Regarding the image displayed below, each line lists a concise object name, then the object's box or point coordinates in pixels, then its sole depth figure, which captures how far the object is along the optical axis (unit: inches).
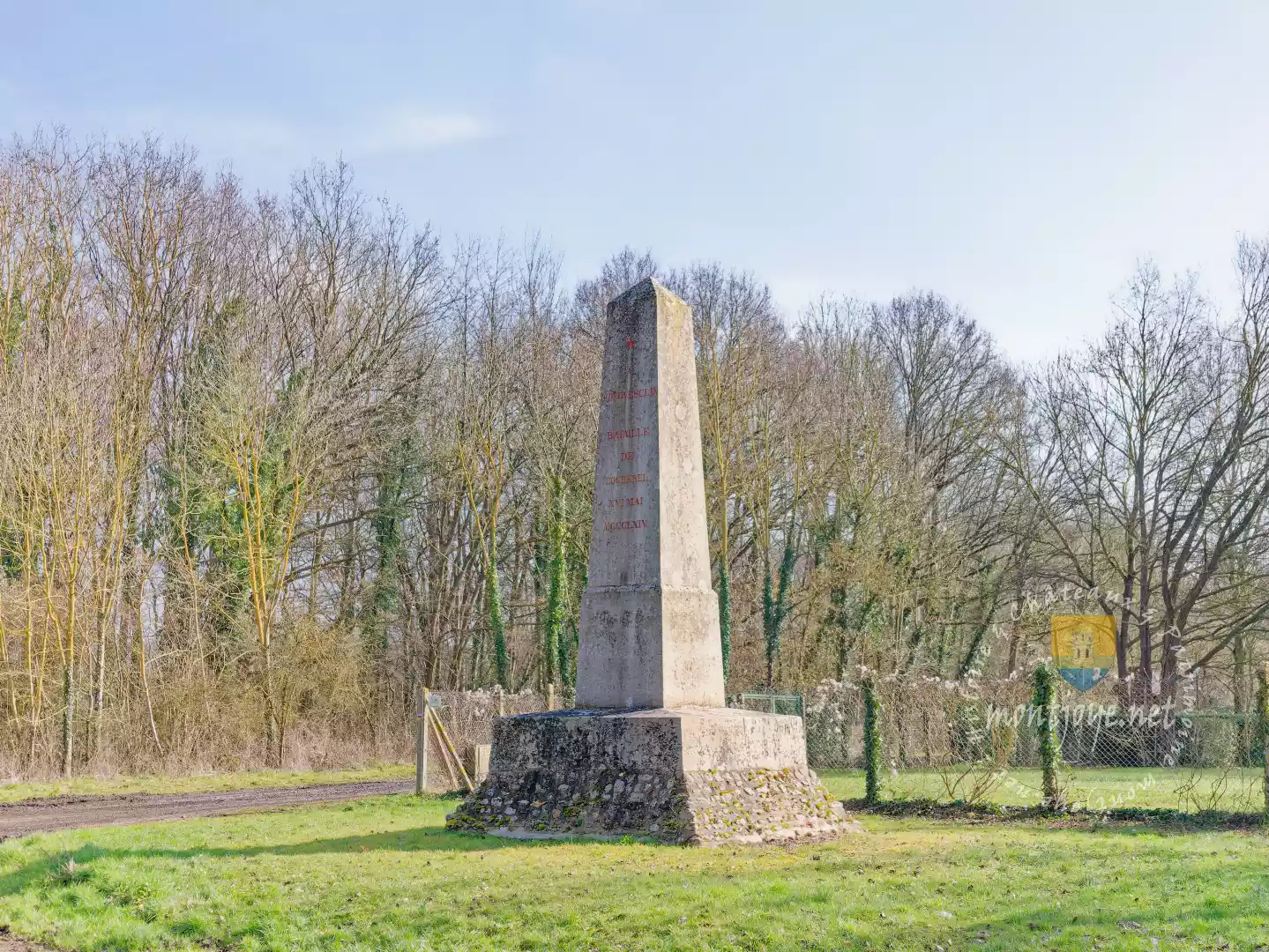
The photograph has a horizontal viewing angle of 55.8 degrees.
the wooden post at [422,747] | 690.2
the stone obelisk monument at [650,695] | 424.5
